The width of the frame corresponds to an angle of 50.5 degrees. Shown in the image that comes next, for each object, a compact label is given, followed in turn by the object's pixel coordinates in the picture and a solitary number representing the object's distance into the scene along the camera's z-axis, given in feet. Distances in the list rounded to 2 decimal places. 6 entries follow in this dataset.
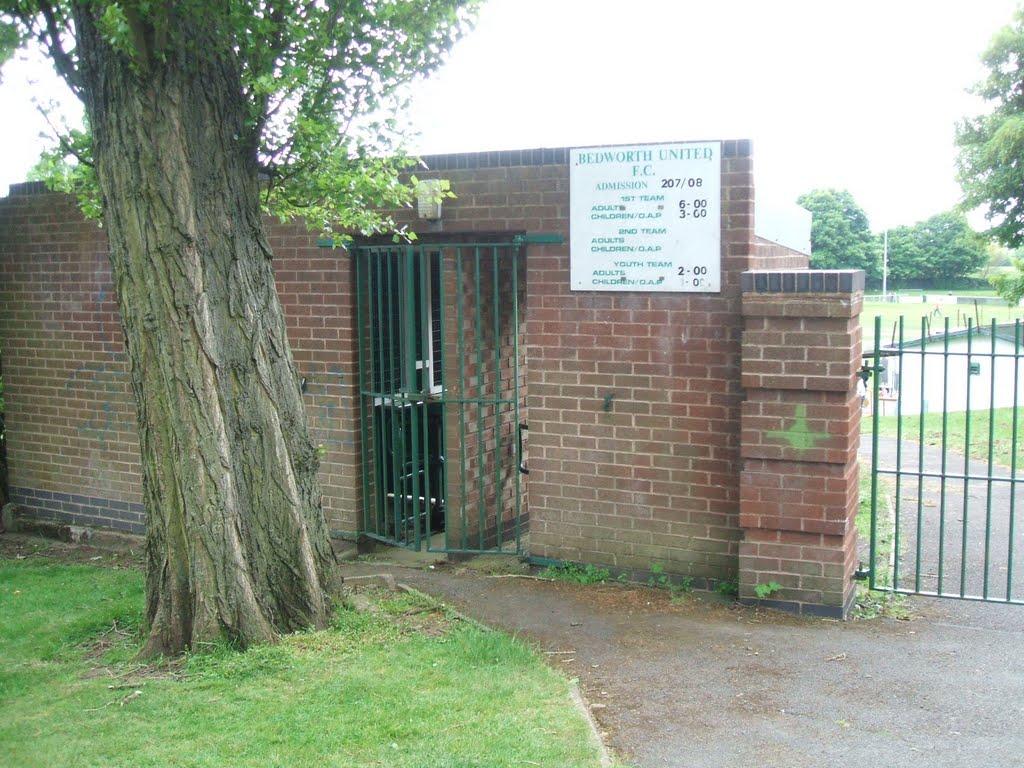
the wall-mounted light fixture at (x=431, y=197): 22.18
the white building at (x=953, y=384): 63.58
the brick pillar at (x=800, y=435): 20.81
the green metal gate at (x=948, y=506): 21.01
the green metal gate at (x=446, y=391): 25.79
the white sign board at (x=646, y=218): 22.17
